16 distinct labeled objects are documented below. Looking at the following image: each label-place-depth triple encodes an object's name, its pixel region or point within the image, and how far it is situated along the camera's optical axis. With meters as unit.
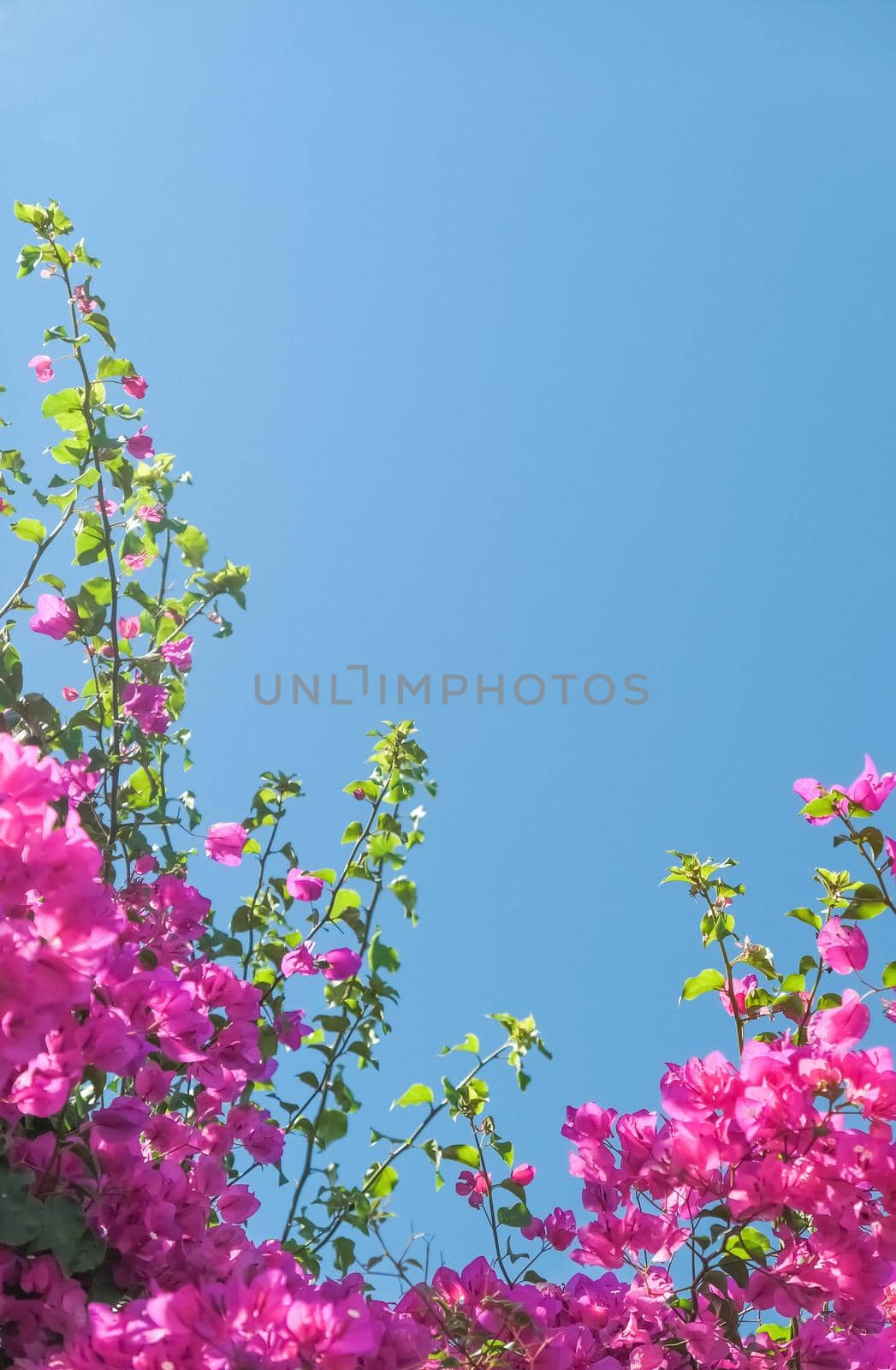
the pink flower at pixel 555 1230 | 2.08
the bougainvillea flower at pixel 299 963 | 2.38
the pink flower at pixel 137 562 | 2.74
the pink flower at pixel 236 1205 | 1.71
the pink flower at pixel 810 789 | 1.70
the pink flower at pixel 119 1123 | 1.39
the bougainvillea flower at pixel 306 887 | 2.51
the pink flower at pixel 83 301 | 2.31
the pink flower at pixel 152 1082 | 1.67
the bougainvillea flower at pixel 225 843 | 2.50
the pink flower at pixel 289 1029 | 2.32
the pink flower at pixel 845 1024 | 1.40
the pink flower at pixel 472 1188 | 2.33
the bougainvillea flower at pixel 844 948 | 1.58
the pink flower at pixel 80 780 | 2.06
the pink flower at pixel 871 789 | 1.63
